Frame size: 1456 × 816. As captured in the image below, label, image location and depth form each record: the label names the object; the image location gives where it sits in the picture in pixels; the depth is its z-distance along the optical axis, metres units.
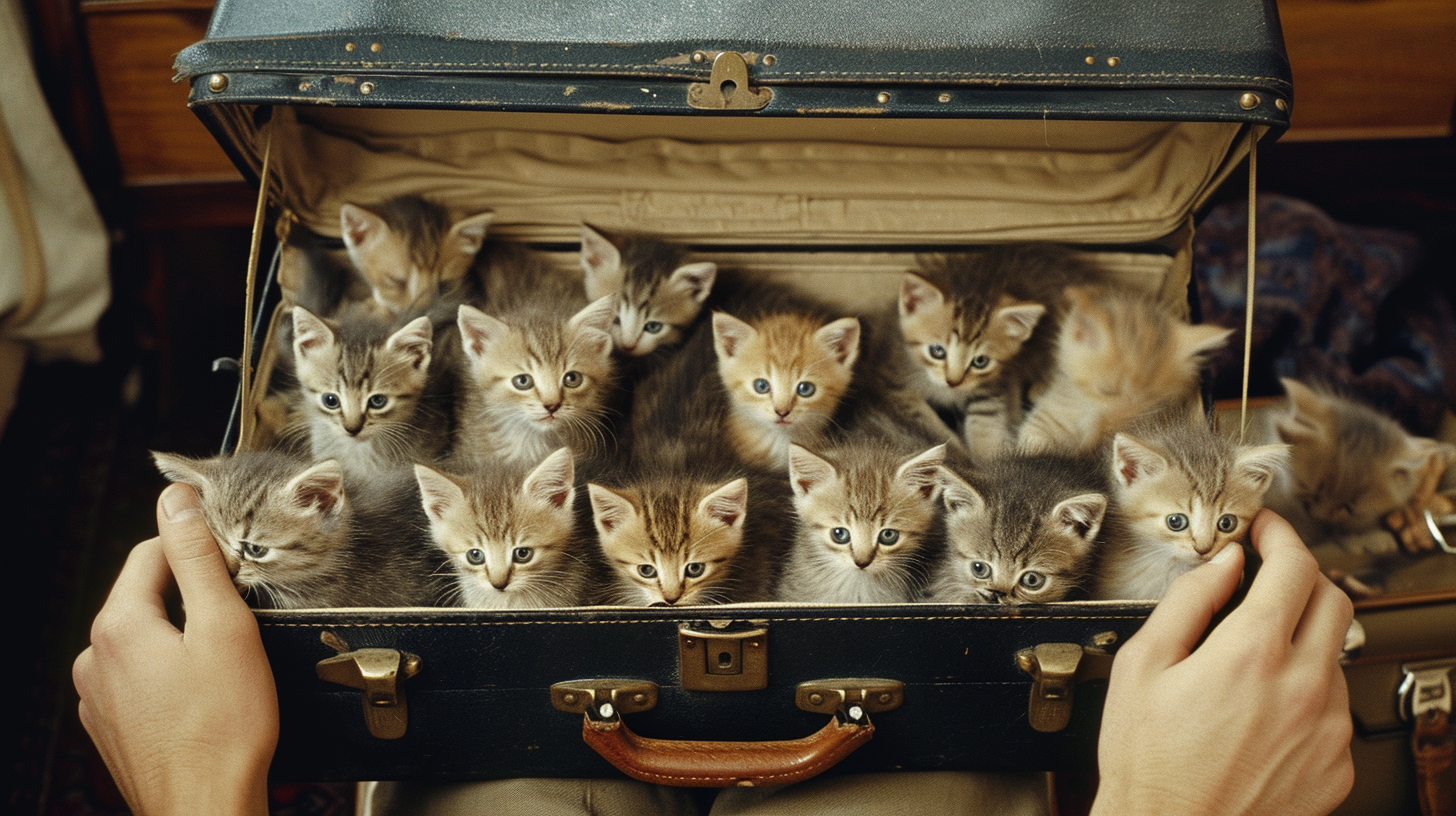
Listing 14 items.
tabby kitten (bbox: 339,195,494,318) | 1.07
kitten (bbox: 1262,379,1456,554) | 1.11
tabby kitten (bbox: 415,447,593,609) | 0.97
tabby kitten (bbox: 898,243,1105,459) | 1.06
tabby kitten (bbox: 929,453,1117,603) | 0.96
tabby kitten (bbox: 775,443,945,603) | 0.98
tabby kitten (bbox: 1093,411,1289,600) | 0.97
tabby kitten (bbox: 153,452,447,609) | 0.95
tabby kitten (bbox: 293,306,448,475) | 1.01
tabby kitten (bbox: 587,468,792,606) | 0.97
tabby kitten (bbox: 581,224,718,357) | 1.08
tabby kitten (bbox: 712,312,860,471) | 1.05
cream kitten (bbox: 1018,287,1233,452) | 1.05
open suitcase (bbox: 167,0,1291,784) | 0.93
